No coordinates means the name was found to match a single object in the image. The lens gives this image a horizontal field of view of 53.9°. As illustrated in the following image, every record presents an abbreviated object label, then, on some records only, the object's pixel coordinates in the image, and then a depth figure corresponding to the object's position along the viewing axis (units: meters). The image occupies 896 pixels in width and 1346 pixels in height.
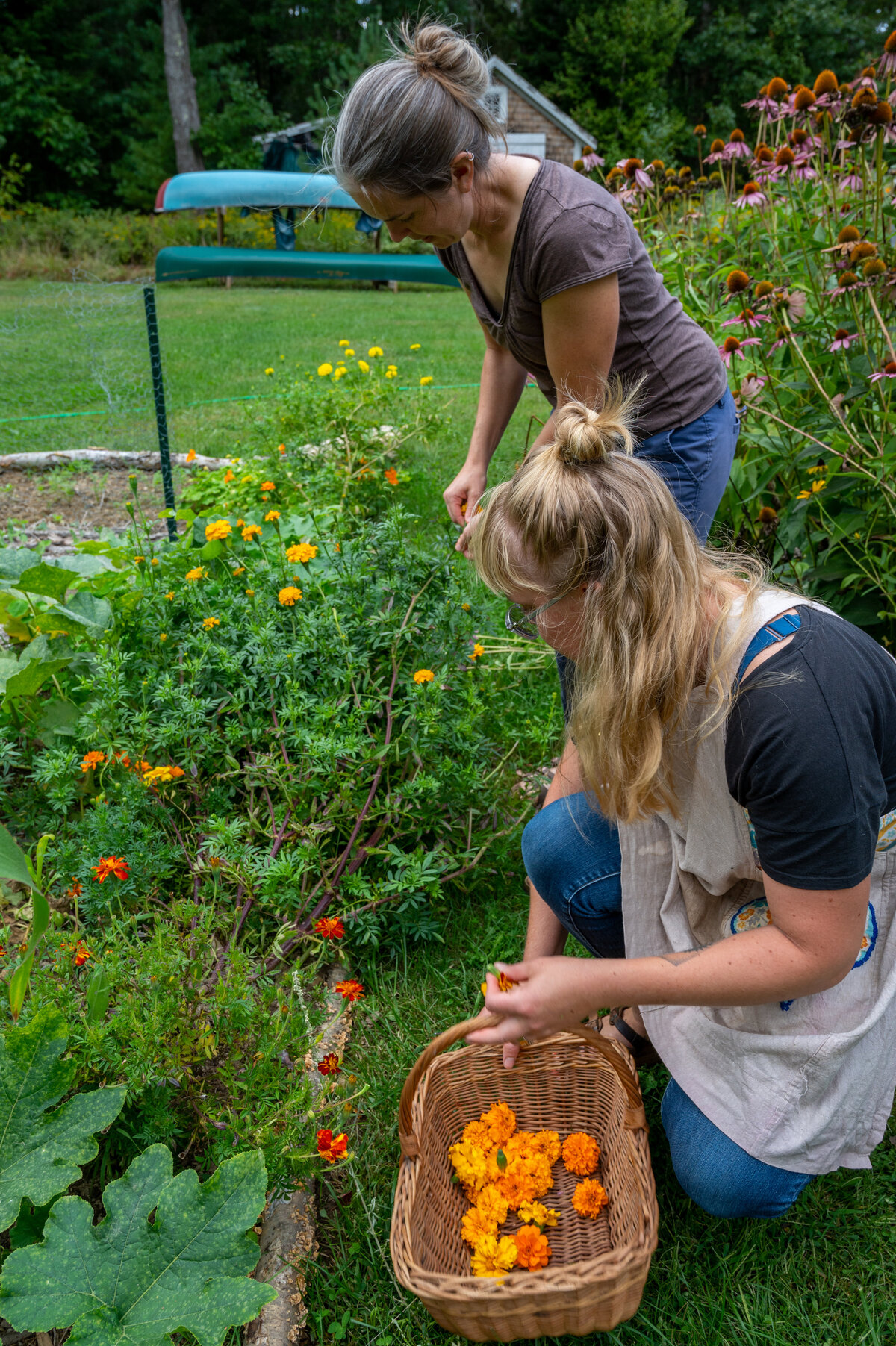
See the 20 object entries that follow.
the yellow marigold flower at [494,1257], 1.26
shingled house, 20.59
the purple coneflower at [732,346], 2.01
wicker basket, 1.09
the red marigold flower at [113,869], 1.44
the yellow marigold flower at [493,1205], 1.37
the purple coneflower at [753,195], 2.30
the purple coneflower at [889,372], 1.83
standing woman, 1.32
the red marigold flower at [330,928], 1.45
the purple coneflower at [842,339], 1.98
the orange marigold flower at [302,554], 1.93
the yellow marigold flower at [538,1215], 1.36
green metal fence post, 2.97
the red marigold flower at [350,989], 1.39
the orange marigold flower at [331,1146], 1.20
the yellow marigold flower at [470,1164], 1.42
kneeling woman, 1.01
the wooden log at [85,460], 4.47
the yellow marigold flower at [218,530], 2.11
